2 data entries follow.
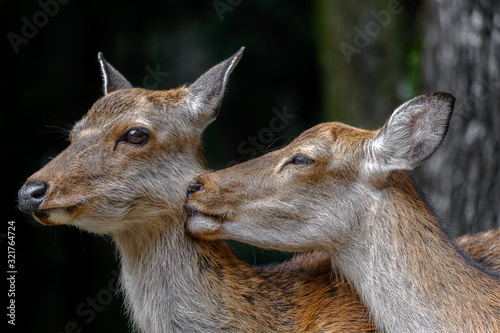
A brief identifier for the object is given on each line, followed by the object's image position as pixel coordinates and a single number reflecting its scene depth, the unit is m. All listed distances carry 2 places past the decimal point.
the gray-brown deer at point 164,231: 10.32
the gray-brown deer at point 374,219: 9.93
